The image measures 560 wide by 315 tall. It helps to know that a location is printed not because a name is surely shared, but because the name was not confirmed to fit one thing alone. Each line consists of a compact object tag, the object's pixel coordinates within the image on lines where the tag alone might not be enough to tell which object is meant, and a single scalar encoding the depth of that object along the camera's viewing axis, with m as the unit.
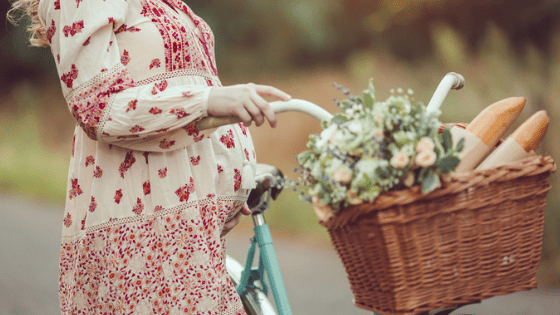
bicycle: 2.85
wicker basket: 2.18
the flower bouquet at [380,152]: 2.15
